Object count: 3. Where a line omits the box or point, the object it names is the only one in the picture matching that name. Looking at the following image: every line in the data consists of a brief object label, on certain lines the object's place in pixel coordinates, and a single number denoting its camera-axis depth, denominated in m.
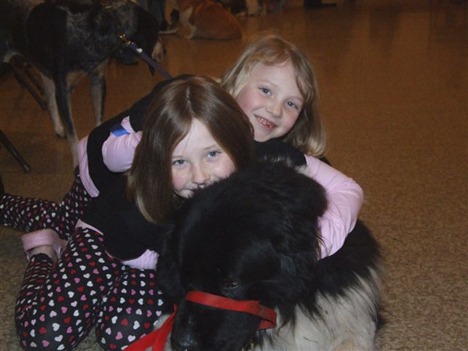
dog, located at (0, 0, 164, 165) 3.28
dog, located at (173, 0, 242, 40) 7.68
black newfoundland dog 1.34
